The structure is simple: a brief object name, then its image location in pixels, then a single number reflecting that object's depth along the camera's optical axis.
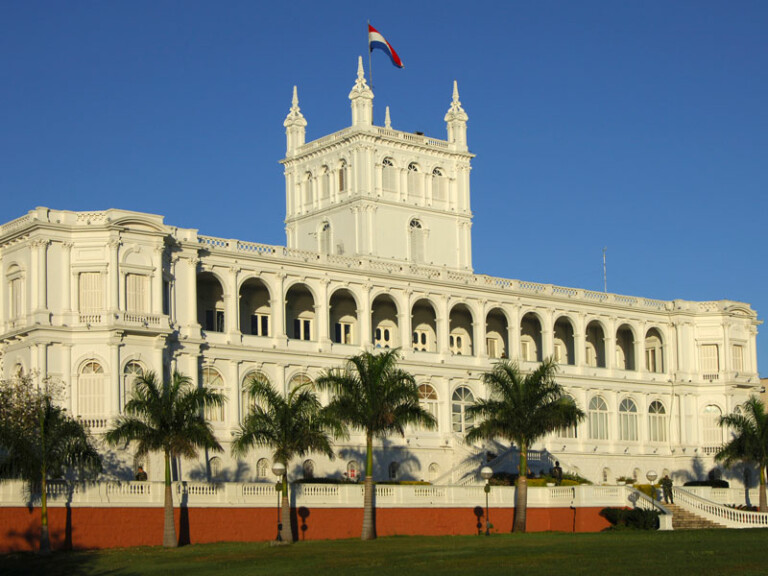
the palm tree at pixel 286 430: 56.25
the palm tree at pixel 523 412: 64.19
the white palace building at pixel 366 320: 70.44
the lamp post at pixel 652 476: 62.60
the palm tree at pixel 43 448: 52.44
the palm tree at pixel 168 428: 54.31
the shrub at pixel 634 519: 62.03
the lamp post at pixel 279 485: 54.60
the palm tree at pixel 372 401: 58.66
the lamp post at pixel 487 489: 61.23
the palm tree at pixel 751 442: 78.44
